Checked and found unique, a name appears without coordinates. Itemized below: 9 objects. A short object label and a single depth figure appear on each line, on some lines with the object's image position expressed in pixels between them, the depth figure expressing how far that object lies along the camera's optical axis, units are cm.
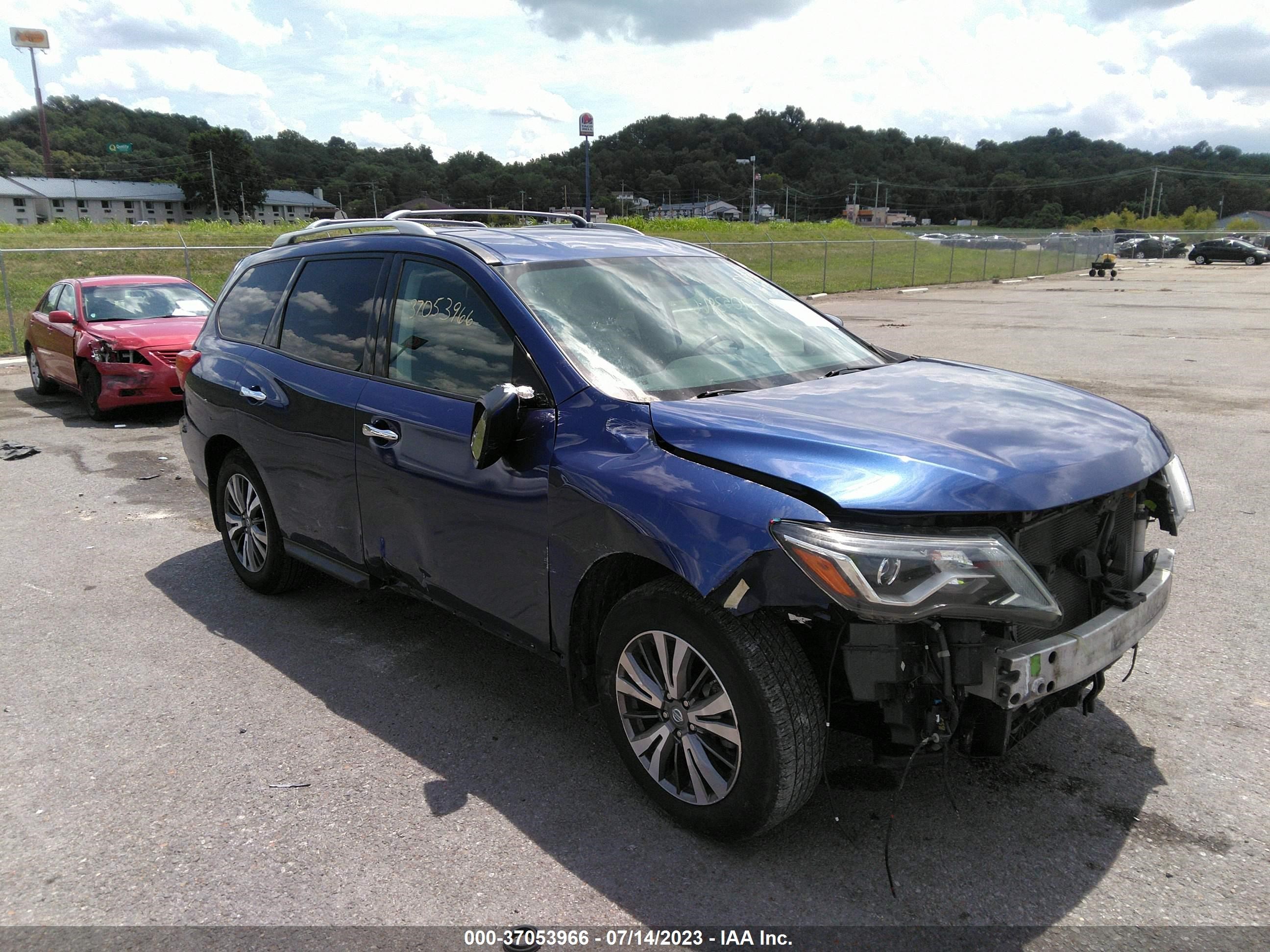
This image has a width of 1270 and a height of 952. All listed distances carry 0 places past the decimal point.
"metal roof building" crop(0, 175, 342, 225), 10631
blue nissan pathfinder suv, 250
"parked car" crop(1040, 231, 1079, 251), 4453
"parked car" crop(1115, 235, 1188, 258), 6012
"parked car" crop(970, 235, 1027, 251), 4300
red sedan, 1002
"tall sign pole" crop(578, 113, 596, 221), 3197
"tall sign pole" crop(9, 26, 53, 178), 9294
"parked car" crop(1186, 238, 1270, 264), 5038
